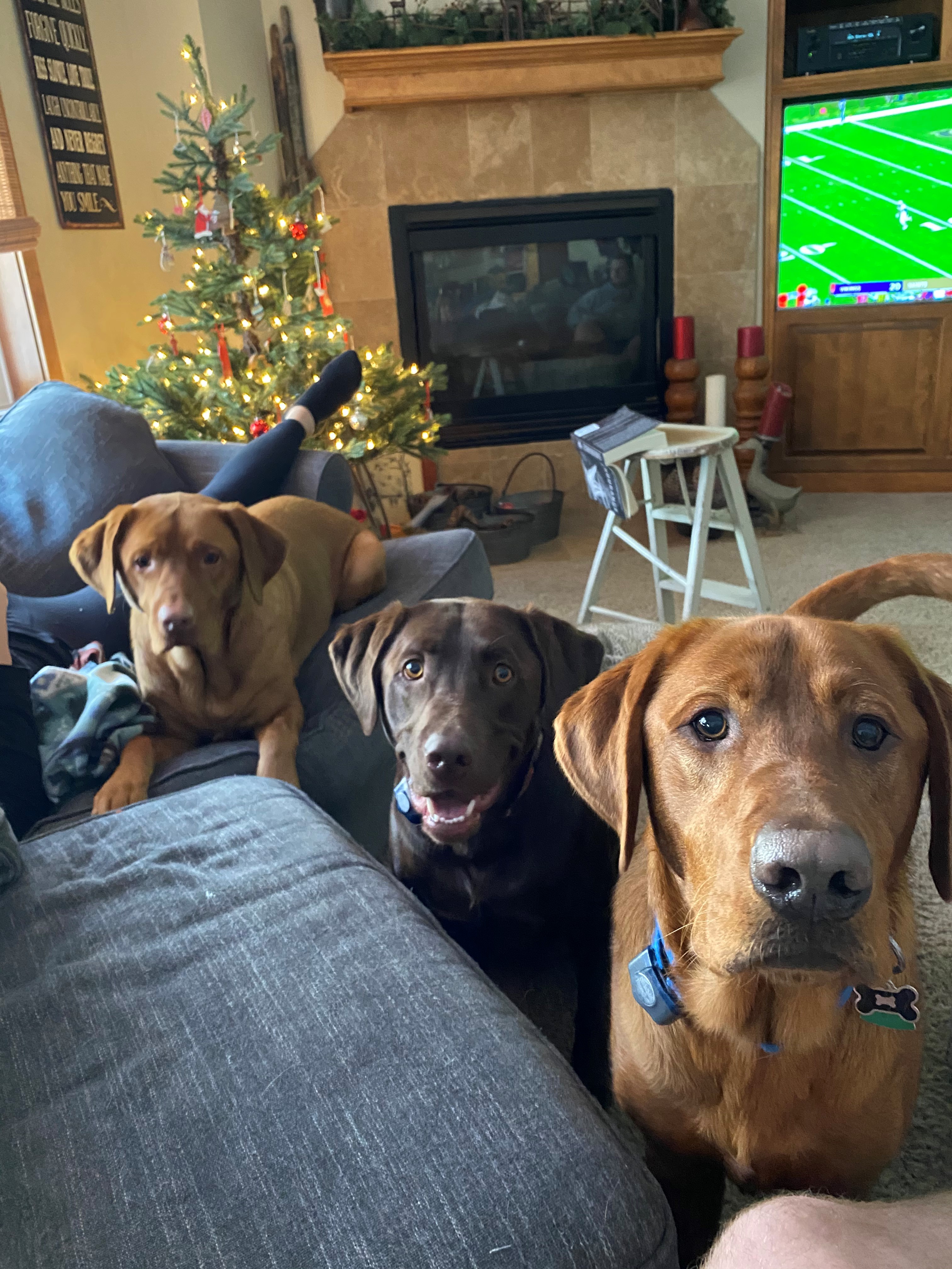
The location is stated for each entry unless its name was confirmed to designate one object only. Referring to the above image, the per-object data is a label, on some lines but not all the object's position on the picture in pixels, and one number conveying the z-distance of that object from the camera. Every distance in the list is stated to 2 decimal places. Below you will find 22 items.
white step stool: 2.80
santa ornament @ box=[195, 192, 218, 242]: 3.17
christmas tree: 3.20
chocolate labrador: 1.35
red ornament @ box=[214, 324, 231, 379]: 3.31
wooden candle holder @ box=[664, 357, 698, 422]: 4.75
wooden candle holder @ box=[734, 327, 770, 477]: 4.63
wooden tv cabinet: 4.64
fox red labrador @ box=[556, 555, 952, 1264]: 0.75
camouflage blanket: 1.59
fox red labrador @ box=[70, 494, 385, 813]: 1.70
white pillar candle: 4.31
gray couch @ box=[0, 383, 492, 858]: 1.84
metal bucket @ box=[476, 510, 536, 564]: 4.20
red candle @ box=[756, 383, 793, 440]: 4.61
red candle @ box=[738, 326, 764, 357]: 4.59
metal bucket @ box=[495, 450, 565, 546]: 4.46
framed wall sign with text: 3.29
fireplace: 4.71
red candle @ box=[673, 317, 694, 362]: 4.66
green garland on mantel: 4.13
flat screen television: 4.48
